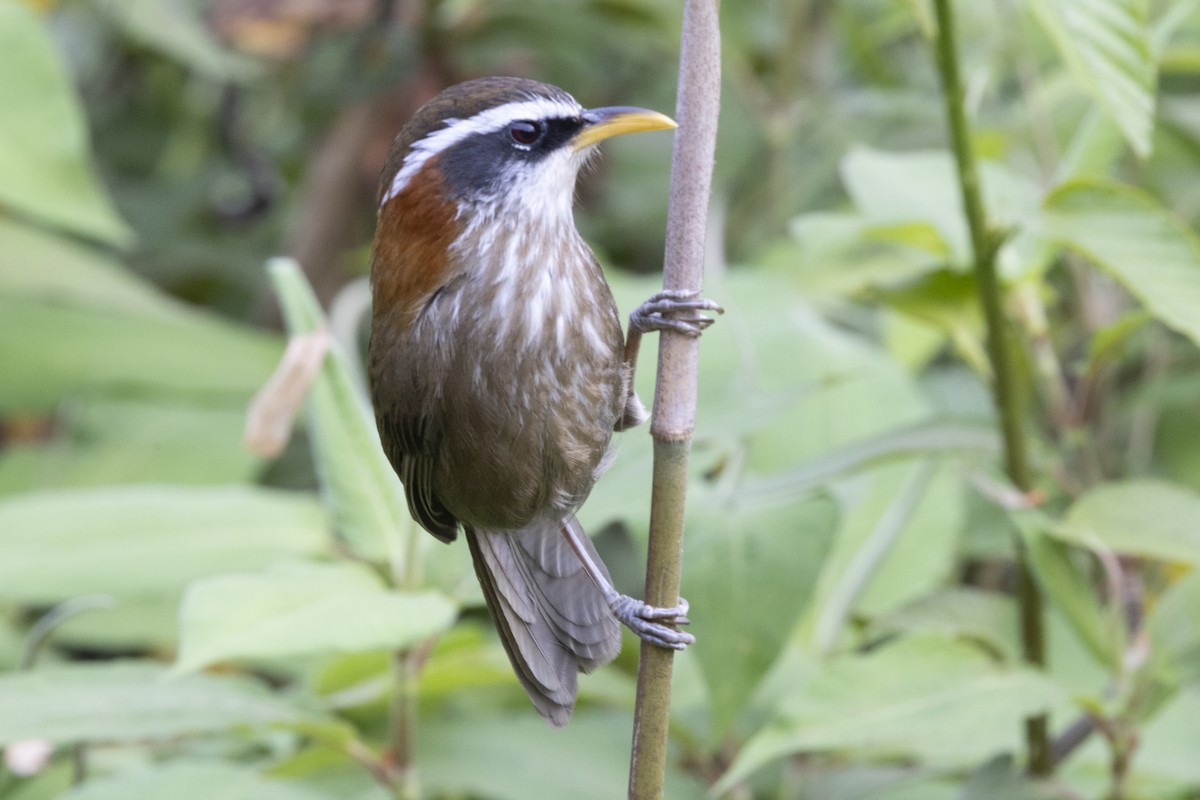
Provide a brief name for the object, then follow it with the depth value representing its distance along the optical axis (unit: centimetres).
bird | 436
